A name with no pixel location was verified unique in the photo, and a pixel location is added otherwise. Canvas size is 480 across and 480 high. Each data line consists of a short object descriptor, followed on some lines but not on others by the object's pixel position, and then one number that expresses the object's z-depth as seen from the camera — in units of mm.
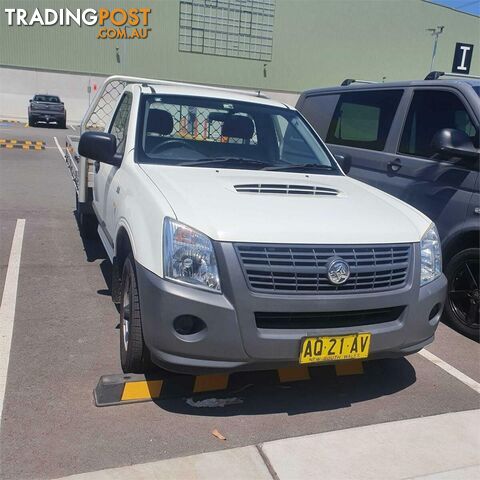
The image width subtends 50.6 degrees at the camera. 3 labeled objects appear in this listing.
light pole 39878
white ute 2691
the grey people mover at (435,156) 4250
